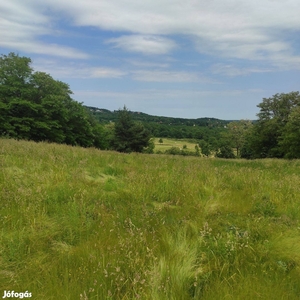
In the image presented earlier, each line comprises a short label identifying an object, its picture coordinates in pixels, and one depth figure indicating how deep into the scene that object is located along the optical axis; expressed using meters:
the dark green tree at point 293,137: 33.38
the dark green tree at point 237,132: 74.81
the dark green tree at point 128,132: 44.47
